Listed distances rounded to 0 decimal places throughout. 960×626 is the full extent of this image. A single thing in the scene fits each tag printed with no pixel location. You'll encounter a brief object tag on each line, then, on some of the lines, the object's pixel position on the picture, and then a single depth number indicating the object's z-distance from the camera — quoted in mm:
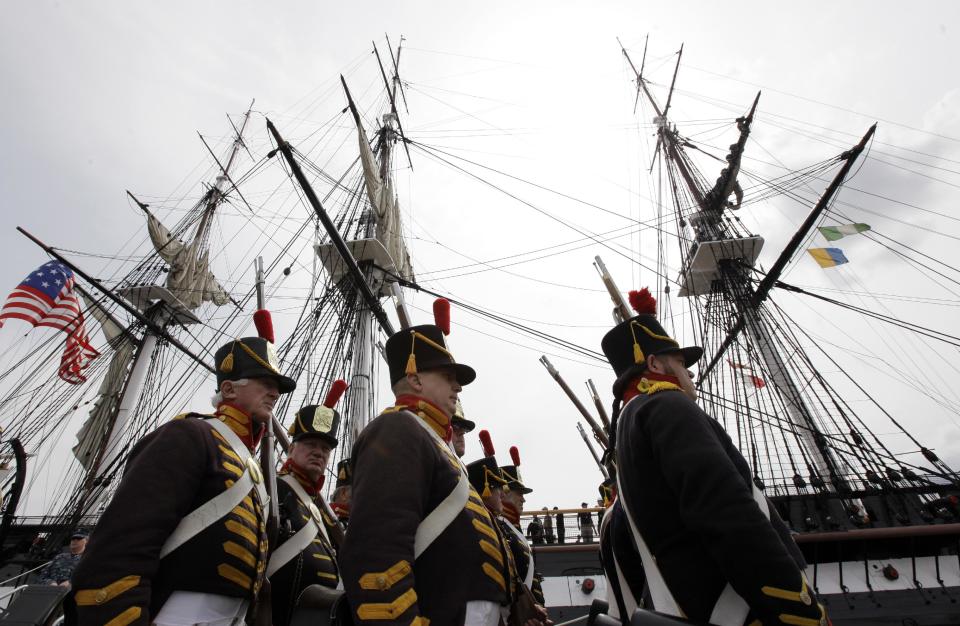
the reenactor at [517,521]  3914
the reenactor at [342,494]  5598
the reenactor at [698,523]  1578
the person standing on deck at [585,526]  10930
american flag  15180
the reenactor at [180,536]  1763
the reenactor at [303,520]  2795
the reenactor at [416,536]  1658
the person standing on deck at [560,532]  11320
